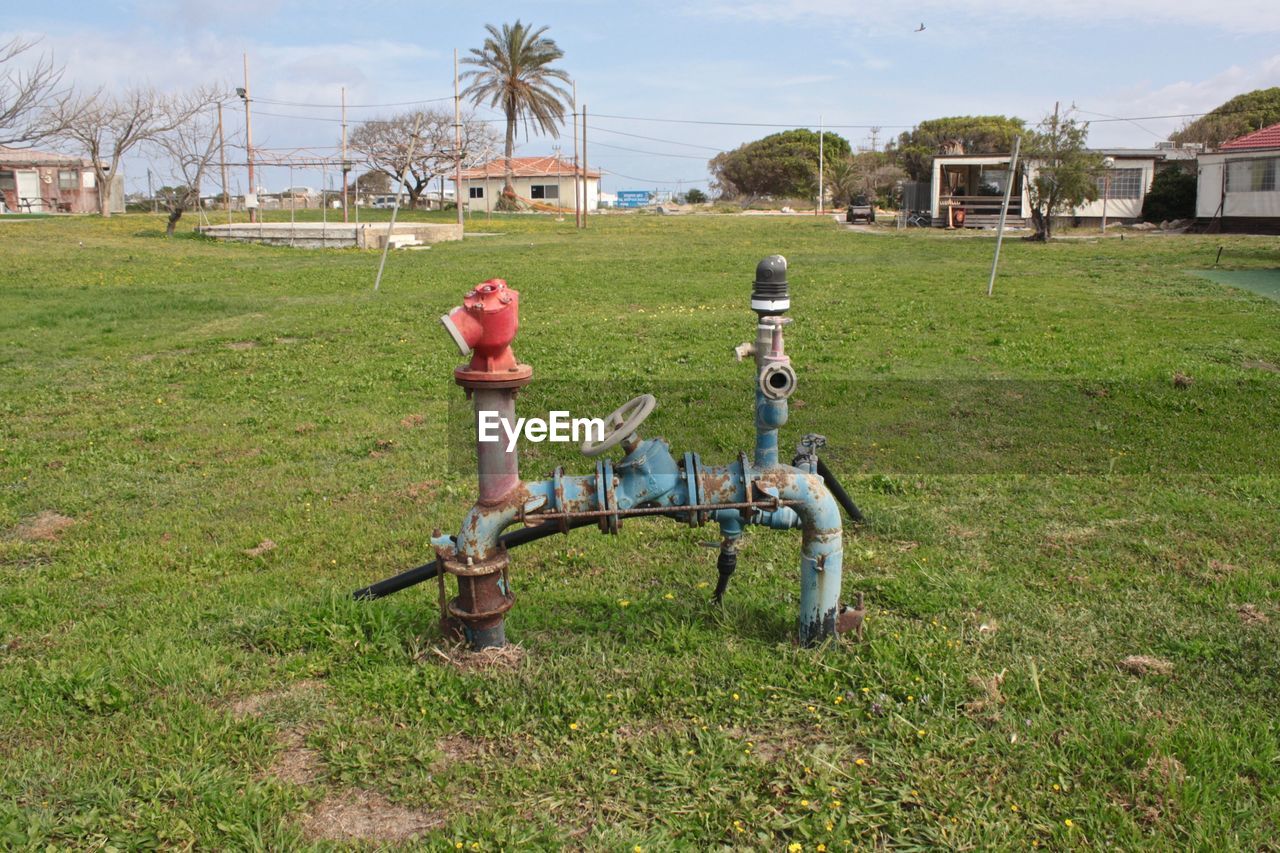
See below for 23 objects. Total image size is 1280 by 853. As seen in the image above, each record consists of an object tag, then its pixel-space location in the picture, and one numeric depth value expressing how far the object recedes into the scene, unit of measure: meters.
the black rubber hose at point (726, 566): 3.62
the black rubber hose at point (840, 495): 4.30
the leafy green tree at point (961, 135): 59.06
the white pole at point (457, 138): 27.92
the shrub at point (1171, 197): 36.28
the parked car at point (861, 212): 40.28
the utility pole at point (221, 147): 33.75
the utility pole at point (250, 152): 33.22
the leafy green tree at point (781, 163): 70.50
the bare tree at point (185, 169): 30.22
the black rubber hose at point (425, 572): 3.37
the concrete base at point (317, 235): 27.20
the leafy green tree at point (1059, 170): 26.88
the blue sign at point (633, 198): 92.62
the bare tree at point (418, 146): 51.58
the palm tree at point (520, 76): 54.97
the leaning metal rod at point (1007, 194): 13.05
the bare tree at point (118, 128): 36.78
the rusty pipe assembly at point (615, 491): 3.26
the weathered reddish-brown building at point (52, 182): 52.12
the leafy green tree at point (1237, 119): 52.91
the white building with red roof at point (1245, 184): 30.19
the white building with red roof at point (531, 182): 67.44
